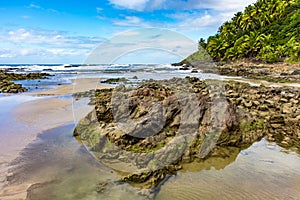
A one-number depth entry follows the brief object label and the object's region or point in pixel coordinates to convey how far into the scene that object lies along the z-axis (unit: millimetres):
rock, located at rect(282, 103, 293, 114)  11512
